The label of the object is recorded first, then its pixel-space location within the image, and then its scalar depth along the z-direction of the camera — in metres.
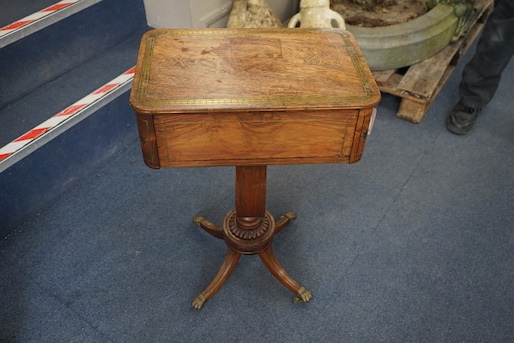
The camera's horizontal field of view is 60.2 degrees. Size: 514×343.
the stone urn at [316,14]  1.93
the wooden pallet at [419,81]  2.21
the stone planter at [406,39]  2.23
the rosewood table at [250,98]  0.98
